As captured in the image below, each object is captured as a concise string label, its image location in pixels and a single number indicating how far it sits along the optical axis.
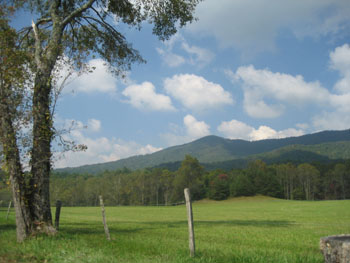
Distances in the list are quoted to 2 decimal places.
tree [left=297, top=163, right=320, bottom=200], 113.51
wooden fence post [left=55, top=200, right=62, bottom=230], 15.16
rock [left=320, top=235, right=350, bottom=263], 4.38
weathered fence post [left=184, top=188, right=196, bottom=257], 7.68
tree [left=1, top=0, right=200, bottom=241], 10.98
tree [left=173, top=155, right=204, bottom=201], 100.44
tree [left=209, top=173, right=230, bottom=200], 107.81
